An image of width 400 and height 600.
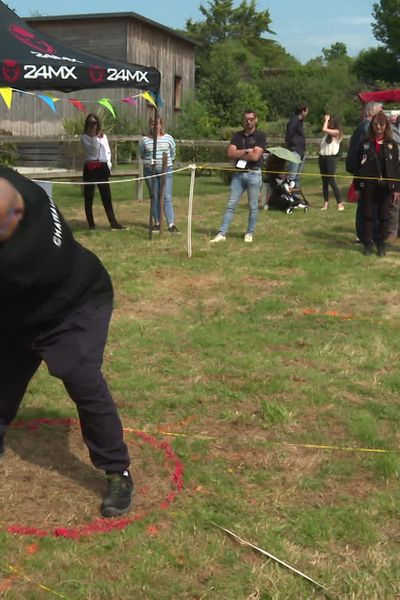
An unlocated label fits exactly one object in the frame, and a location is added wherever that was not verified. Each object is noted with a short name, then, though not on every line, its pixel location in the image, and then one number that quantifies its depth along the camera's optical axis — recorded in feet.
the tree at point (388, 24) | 153.58
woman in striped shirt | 34.45
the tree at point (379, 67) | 151.84
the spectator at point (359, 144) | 29.40
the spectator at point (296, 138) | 42.90
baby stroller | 43.16
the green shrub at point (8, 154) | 57.57
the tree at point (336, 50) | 347.46
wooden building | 87.81
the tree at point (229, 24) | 227.81
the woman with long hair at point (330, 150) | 40.75
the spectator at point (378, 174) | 27.96
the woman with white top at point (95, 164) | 34.50
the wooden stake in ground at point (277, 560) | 9.09
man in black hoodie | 8.99
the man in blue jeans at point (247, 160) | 30.14
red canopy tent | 41.14
